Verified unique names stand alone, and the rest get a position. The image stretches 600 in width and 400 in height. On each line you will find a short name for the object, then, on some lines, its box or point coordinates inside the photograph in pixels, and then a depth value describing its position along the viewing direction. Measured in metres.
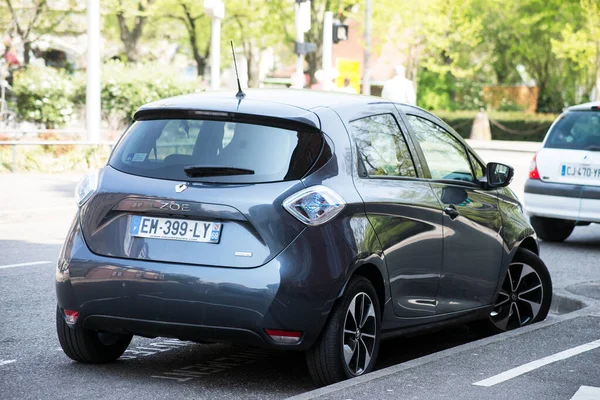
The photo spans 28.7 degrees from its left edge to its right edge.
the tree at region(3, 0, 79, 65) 39.67
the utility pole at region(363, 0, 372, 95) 37.38
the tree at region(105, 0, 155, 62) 42.72
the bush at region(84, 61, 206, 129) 24.88
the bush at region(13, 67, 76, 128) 24.02
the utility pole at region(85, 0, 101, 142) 21.48
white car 13.48
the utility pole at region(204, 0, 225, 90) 19.94
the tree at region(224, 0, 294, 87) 47.75
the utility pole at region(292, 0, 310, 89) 24.19
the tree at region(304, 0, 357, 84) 48.38
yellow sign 37.78
